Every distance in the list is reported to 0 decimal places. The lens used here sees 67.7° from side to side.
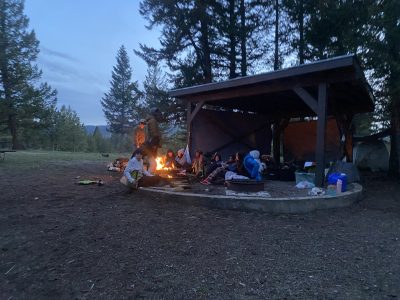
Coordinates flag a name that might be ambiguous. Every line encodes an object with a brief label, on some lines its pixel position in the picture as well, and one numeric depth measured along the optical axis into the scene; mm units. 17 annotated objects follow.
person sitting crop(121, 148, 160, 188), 7008
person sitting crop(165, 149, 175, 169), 10391
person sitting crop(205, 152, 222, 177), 8539
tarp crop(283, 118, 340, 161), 13750
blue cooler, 6828
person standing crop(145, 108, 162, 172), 8828
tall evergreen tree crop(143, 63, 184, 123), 17312
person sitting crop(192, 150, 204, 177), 9125
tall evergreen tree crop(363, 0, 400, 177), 8820
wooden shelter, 6926
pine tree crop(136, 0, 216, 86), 15008
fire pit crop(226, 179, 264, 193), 6477
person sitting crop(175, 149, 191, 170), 10398
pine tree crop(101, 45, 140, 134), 45375
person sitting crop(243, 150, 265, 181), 7863
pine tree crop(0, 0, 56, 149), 23891
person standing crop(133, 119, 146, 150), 9172
